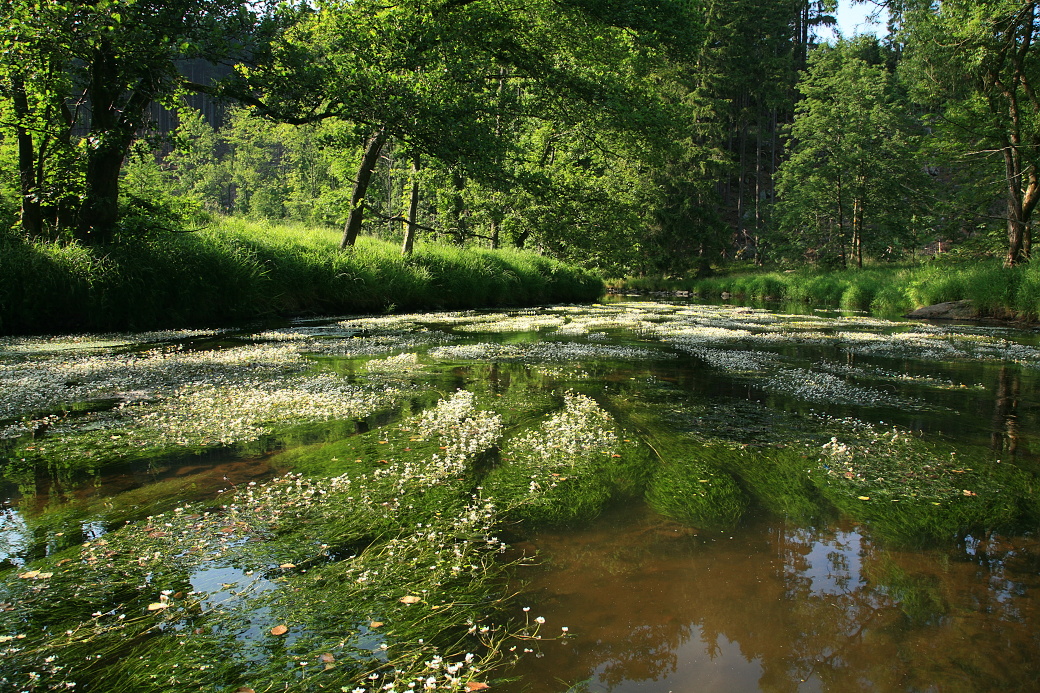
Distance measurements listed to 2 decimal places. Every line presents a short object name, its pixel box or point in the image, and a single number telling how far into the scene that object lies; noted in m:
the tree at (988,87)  16.66
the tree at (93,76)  8.52
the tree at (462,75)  10.66
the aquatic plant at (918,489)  2.67
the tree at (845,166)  29.70
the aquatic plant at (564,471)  2.82
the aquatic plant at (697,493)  2.76
